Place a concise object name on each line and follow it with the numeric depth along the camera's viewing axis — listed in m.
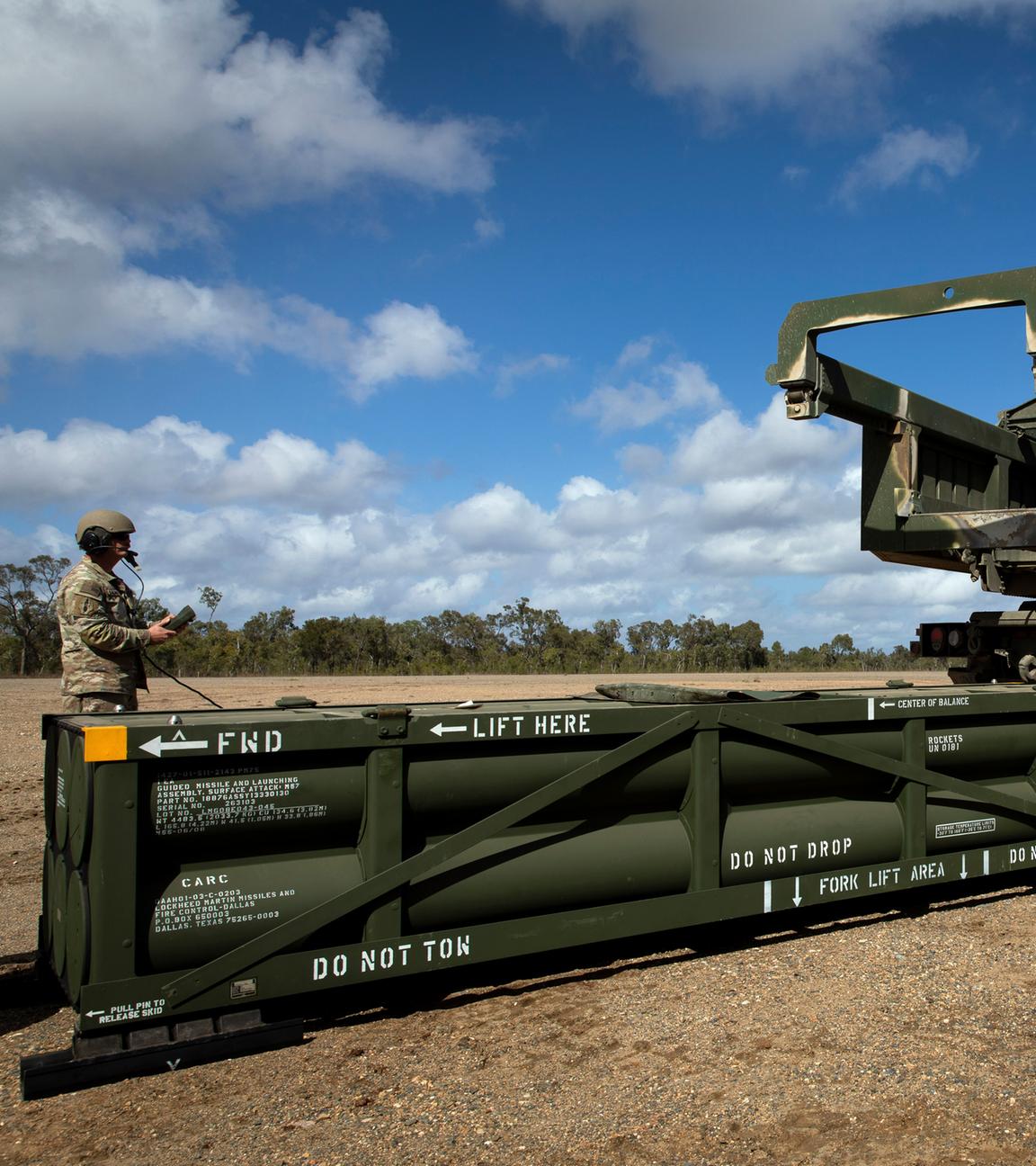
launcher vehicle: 6.55
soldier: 5.62
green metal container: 4.01
